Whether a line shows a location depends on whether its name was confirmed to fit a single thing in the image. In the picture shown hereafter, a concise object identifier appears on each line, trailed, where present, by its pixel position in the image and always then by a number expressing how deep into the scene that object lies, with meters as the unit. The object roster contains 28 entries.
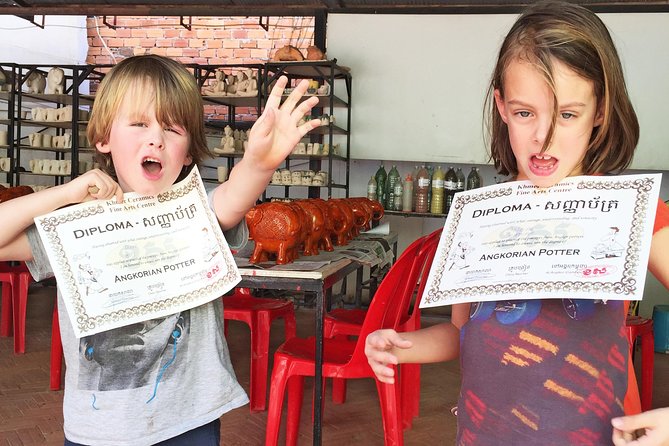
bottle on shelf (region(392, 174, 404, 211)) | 6.18
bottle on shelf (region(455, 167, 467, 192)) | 6.12
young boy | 1.22
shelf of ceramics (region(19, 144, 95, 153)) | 6.83
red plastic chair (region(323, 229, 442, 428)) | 3.10
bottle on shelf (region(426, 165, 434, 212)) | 6.17
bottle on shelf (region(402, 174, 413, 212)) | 6.19
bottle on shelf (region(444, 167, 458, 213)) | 6.05
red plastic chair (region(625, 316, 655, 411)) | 3.44
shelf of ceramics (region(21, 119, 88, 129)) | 6.79
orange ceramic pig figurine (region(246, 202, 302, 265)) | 2.79
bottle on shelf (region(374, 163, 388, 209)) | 6.29
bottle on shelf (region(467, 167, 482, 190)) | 6.16
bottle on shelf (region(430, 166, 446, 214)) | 6.06
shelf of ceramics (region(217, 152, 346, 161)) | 6.02
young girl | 1.01
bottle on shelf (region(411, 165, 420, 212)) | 6.21
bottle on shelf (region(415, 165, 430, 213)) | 6.10
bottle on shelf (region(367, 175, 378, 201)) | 6.29
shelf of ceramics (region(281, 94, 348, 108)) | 5.81
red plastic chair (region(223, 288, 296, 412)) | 3.34
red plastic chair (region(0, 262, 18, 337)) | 4.90
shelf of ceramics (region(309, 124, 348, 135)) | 6.00
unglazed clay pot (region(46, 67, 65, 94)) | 6.76
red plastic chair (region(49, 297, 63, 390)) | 3.57
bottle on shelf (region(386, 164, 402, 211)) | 6.22
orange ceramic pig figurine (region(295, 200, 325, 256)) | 3.14
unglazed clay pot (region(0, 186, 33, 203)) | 4.21
